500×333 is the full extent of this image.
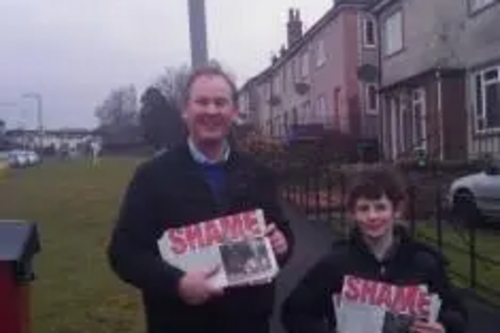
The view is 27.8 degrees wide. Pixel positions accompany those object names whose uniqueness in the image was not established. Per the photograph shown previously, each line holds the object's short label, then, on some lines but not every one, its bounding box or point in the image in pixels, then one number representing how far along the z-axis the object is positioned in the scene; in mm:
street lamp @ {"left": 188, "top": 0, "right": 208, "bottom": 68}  5781
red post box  4656
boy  3977
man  3918
